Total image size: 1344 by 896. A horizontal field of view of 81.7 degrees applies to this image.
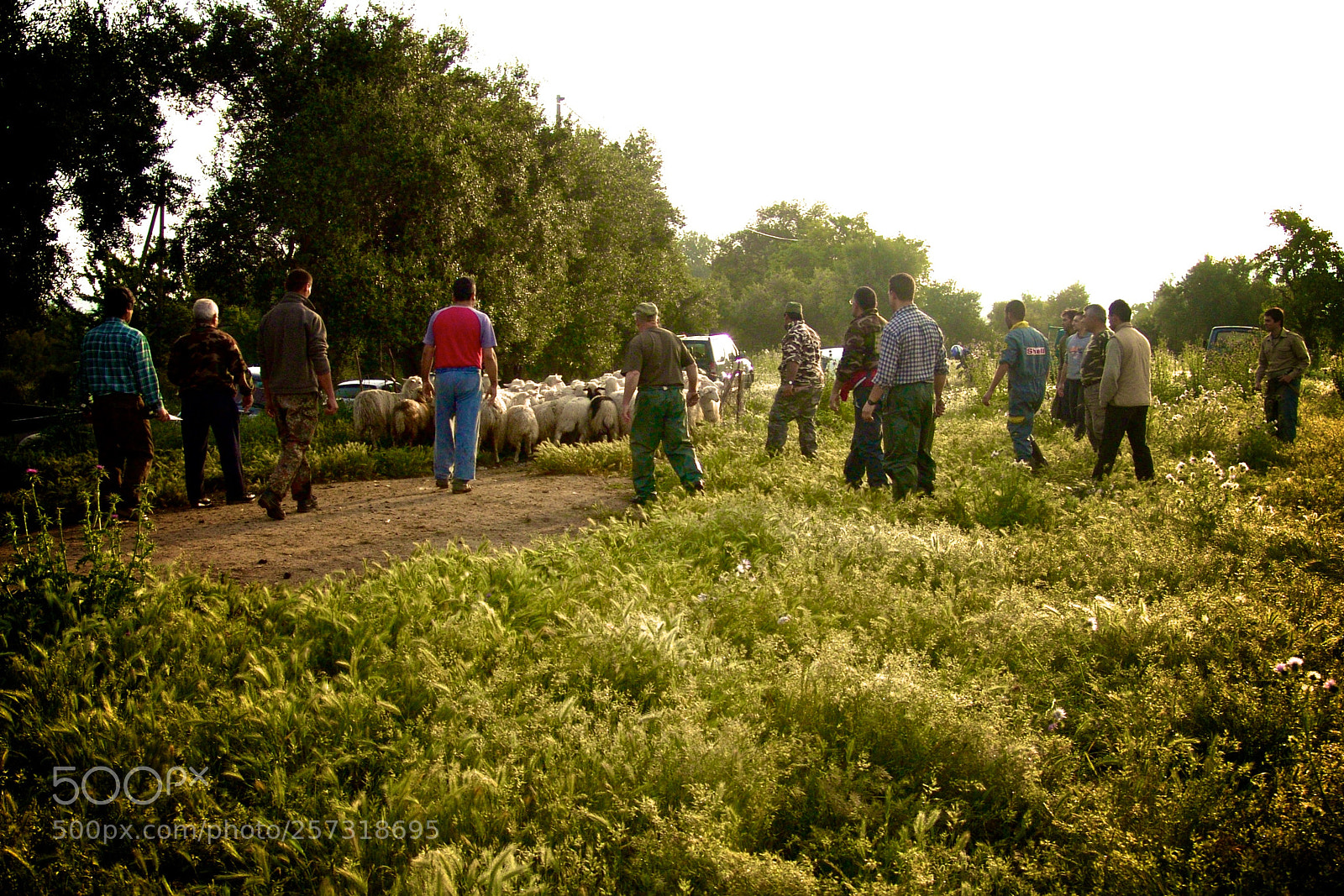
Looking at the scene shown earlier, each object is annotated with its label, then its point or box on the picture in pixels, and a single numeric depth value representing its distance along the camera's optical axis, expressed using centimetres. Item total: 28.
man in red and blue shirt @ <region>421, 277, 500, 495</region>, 796
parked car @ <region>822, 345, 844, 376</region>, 2420
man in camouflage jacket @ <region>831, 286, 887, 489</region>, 828
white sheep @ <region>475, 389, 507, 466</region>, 1121
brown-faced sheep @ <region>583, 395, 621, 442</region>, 1234
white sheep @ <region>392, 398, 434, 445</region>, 1151
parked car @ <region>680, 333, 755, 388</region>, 1870
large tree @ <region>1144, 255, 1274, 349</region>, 4259
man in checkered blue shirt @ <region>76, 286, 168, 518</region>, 699
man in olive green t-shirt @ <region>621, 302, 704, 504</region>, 782
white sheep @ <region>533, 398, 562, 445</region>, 1226
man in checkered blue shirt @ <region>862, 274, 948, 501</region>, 712
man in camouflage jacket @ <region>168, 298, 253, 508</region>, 749
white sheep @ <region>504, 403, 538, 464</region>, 1145
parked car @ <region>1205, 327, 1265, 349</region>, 1630
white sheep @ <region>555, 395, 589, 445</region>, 1220
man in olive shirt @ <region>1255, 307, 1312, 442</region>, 984
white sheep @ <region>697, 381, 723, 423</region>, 1418
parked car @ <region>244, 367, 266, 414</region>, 1811
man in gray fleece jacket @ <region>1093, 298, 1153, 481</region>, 796
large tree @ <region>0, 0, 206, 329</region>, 1576
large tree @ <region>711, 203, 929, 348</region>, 5575
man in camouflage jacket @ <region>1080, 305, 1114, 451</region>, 899
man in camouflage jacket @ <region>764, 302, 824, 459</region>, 964
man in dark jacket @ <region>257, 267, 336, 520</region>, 718
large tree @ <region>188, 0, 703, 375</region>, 1606
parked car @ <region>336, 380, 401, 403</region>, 1873
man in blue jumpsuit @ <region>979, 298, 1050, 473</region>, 920
